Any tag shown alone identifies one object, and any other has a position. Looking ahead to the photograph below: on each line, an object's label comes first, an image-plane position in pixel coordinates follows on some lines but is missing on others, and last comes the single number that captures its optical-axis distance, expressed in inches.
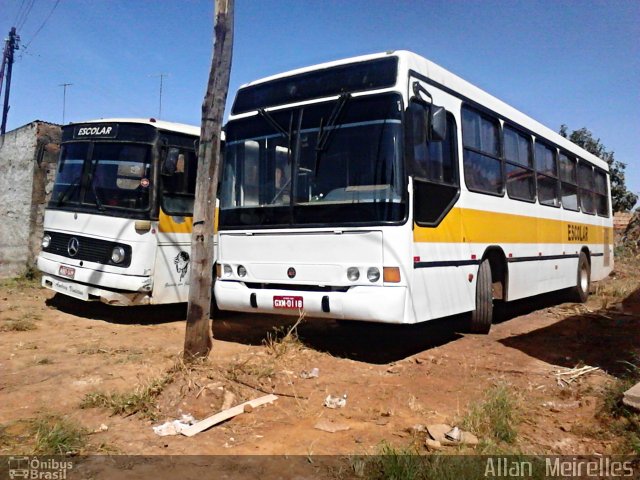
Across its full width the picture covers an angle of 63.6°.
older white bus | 298.8
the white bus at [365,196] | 215.0
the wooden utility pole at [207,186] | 207.9
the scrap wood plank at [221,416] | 154.4
